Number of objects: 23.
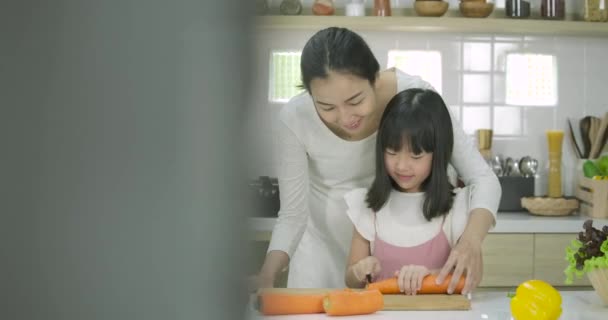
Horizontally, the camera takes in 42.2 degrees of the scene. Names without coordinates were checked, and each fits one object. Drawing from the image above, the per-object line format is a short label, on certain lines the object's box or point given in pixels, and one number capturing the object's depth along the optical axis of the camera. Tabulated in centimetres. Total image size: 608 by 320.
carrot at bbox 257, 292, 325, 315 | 140
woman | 153
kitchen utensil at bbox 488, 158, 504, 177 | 309
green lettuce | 149
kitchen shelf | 296
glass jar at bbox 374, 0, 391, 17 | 302
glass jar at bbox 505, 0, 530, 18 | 311
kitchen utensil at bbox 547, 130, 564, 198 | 308
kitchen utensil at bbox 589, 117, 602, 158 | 315
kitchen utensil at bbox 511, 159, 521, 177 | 314
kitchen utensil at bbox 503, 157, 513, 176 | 314
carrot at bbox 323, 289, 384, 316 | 139
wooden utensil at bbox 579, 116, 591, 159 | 316
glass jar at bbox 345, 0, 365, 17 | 300
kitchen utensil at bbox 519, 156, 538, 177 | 313
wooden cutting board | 146
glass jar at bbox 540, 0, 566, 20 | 313
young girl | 177
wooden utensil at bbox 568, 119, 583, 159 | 319
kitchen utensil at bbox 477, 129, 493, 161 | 310
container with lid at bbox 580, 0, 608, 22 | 314
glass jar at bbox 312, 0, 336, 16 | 298
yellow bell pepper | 137
